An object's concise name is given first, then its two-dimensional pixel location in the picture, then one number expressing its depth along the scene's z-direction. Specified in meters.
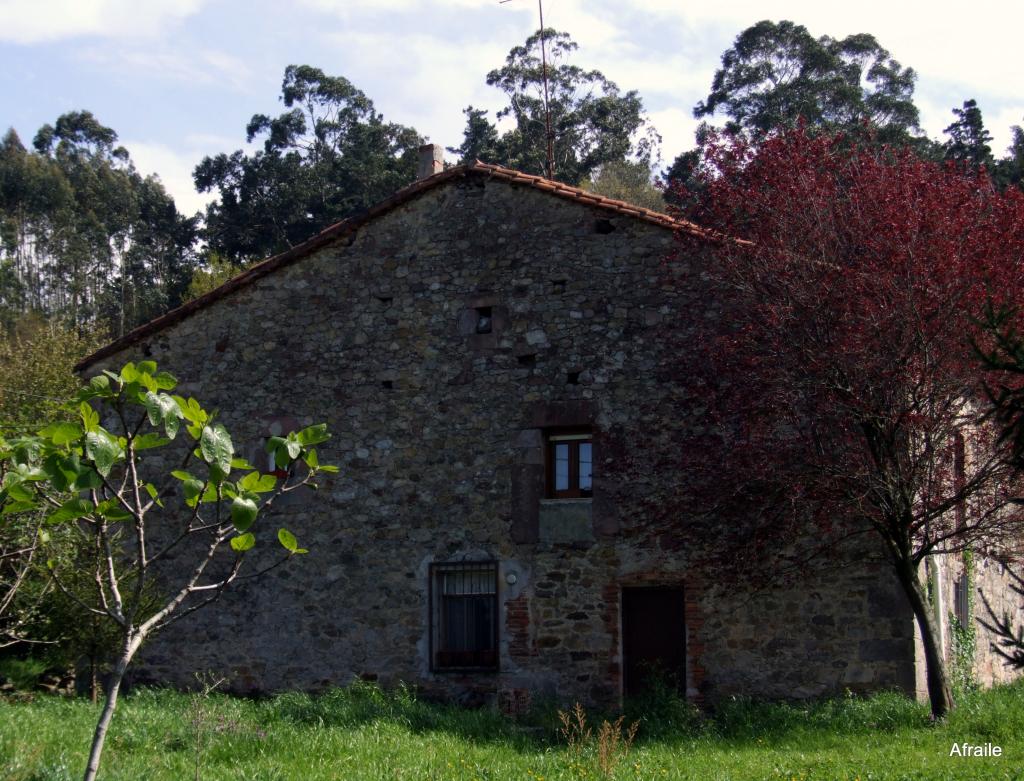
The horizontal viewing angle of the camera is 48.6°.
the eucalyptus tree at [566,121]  41.50
